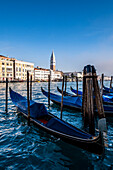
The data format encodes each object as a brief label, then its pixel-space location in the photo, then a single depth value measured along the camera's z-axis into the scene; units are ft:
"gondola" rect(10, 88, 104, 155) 10.44
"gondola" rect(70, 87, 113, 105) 27.70
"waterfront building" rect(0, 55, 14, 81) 146.30
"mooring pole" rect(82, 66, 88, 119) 15.46
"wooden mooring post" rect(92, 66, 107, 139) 13.89
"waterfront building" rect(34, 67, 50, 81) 195.31
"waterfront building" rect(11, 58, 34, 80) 158.15
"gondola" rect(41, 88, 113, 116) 22.52
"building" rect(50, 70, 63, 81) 235.52
